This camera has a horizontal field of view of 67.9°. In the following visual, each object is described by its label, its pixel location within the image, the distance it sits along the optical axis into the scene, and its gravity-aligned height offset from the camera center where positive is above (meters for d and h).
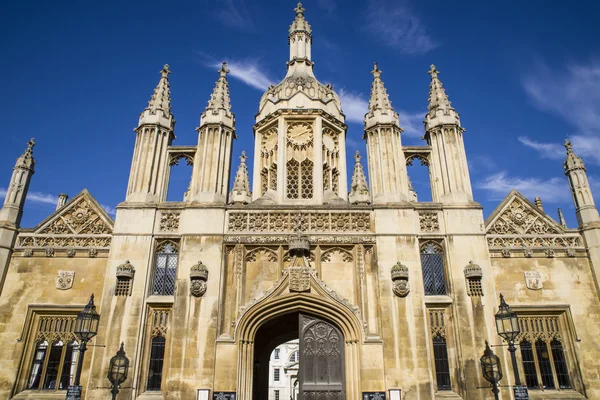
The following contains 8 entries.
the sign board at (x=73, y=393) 11.38 -0.22
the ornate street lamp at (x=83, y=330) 11.44 +1.35
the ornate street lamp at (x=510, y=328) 11.45 +1.40
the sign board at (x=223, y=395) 13.31 -0.32
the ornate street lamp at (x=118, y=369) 13.32 +0.41
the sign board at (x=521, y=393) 11.40 -0.23
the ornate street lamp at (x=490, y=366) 13.39 +0.49
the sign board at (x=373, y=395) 13.34 -0.34
